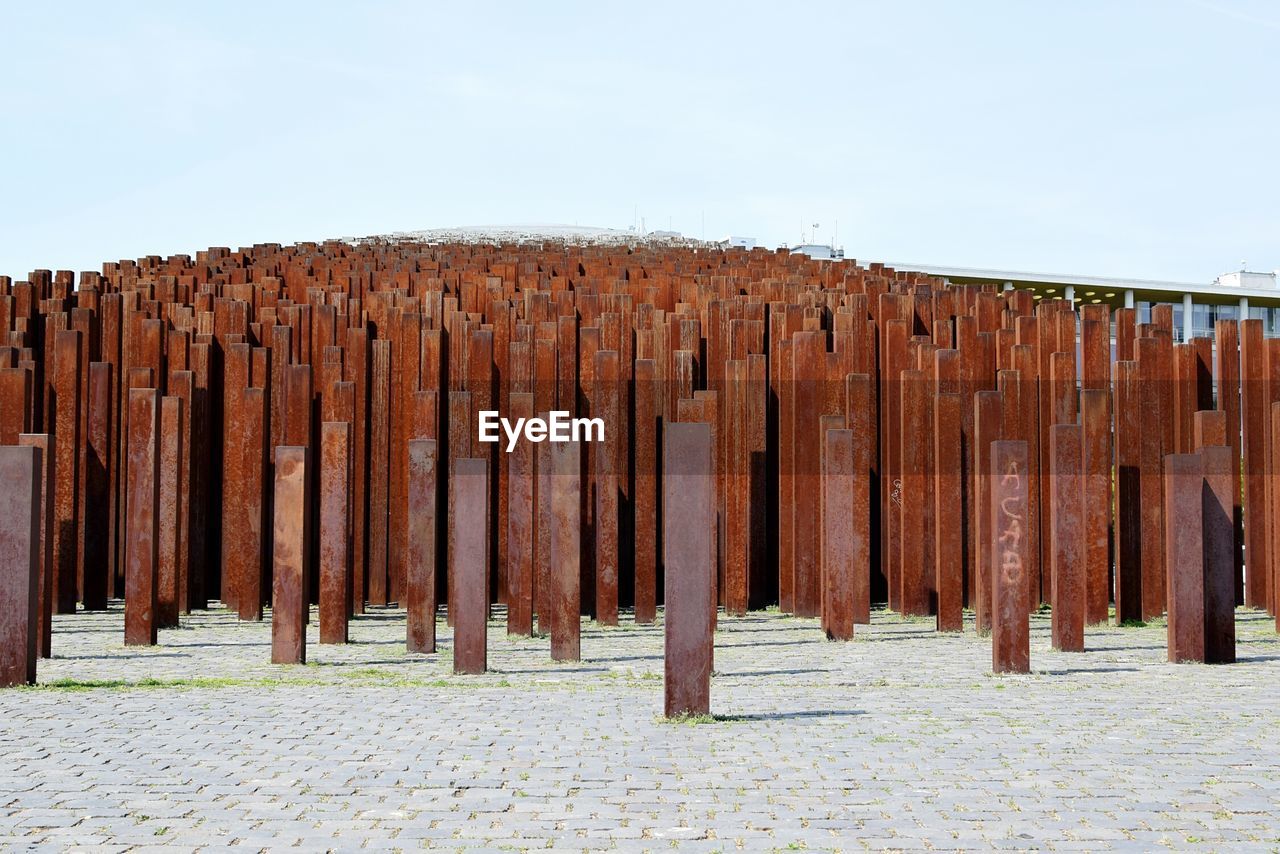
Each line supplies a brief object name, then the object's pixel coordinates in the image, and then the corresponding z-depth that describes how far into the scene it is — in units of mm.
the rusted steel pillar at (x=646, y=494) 9477
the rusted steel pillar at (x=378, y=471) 10445
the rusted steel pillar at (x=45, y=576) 7777
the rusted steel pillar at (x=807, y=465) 9586
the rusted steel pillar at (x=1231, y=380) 10500
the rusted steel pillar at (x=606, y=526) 8984
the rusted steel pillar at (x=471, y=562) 7168
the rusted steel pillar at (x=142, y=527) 8289
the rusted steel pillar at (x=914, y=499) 9617
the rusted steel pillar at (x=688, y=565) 5949
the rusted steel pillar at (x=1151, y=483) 9656
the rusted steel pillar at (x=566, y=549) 7574
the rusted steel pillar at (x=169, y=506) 9094
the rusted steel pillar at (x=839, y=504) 8125
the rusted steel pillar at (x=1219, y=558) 7738
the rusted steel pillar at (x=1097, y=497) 8867
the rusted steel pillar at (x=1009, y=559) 7273
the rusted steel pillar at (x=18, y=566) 6777
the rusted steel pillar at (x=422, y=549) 7613
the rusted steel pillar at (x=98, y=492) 10211
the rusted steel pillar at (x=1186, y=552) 7660
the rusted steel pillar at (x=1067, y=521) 7895
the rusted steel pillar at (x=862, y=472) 9016
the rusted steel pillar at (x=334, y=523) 7812
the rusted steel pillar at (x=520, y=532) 8156
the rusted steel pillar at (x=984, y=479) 8586
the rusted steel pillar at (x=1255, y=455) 10391
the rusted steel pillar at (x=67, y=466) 10172
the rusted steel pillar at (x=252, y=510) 9695
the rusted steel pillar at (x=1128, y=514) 9656
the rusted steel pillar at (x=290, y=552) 7570
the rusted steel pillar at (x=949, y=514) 9125
